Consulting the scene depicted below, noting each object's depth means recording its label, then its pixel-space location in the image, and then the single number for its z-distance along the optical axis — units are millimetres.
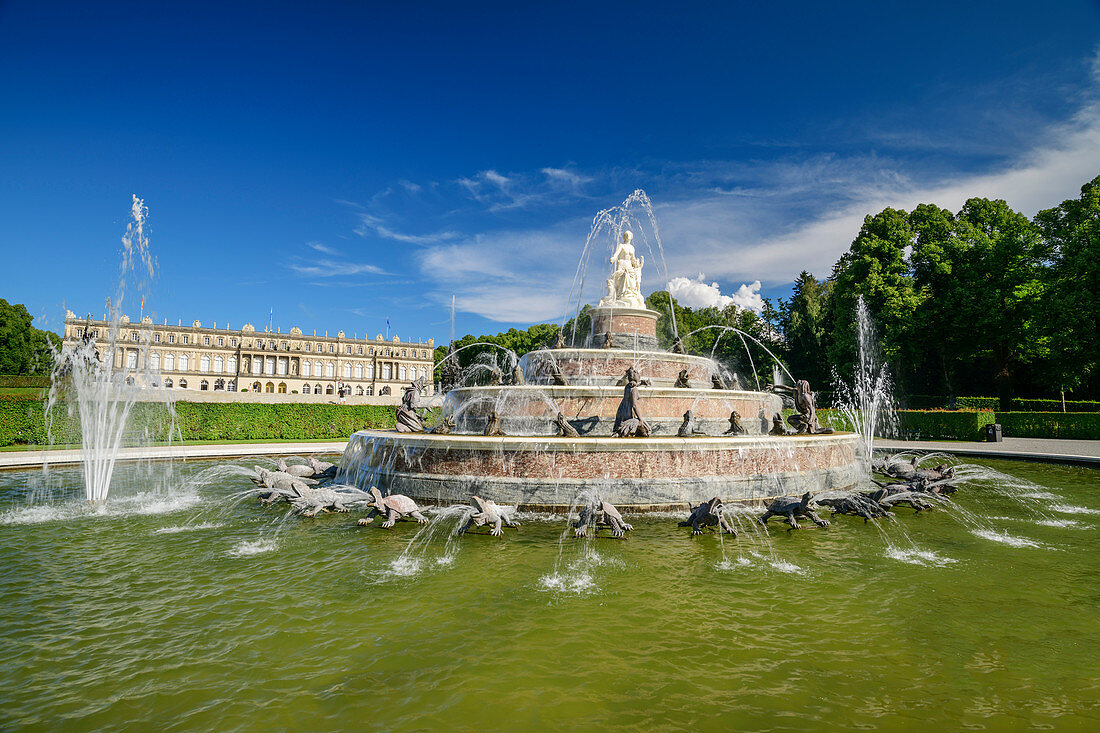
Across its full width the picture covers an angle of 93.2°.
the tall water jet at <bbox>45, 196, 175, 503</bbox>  13891
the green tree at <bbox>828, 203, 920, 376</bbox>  40875
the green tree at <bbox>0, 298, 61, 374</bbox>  69562
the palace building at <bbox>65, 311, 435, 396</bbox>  111688
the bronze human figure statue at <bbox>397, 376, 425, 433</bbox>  15133
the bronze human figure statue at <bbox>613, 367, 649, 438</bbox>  13117
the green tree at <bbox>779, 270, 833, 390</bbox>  56875
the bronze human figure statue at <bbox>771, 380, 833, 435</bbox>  15961
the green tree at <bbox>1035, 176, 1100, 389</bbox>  31438
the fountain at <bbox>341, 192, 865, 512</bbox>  11703
